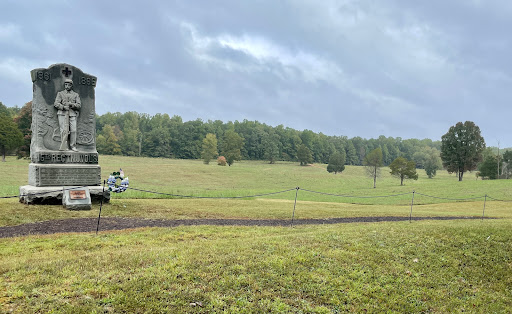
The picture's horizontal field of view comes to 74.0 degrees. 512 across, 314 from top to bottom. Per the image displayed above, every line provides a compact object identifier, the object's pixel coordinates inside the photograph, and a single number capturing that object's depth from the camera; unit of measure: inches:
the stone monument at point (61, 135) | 569.0
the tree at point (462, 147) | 2338.8
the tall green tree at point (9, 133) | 1696.6
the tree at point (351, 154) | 4931.1
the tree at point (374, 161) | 2071.9
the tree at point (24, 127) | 1831.9
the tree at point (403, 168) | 1983.3
